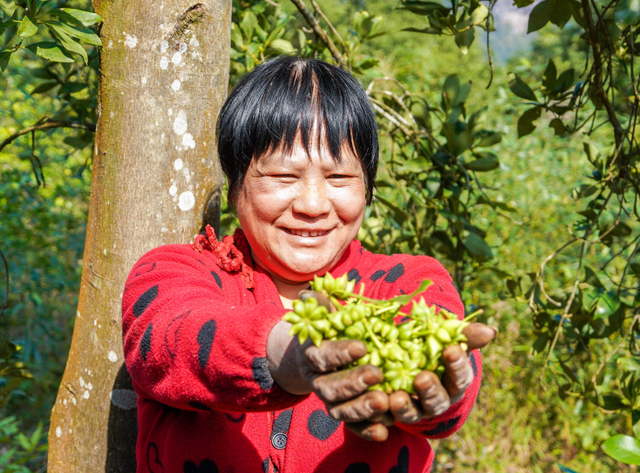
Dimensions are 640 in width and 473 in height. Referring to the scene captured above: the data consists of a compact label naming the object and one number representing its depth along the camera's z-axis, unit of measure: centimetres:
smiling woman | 82
